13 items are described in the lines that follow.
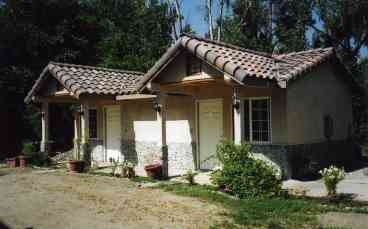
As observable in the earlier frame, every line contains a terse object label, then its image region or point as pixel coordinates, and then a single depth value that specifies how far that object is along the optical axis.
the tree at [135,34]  27.84
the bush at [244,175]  9.48
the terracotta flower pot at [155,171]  12.68
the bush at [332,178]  8.78
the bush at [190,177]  11.44
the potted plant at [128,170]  13.23
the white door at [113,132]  17.48
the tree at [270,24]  28.65
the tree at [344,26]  26.34
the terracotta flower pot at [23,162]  17.72
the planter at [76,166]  14.94
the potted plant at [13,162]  18.11
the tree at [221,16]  30.20
